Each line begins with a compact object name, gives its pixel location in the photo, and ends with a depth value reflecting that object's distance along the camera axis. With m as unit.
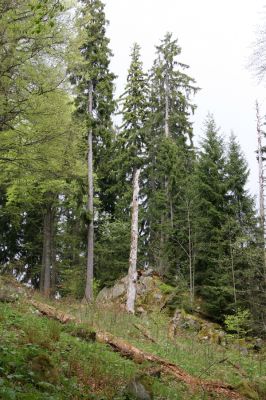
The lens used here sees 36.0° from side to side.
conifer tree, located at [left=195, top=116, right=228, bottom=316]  22.31
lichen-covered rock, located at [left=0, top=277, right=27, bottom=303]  11.59
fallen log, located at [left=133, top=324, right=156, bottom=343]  13.89
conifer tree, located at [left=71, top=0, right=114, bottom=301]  24.56
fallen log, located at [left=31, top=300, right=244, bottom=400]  9.04
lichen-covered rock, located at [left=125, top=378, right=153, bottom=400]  6.33
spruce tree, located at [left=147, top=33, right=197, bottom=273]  26.59
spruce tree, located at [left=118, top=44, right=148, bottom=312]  24.08
